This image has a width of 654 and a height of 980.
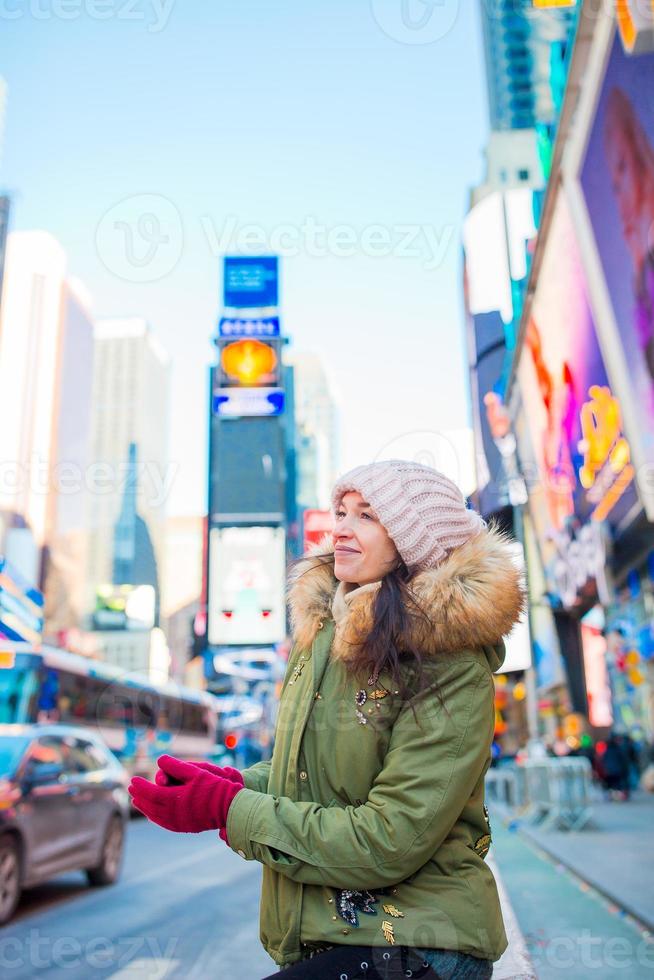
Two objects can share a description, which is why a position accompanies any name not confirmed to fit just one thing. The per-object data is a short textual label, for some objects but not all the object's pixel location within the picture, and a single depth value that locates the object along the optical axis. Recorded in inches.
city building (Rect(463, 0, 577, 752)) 1053.8
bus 613.9
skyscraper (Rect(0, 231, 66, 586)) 4500.5
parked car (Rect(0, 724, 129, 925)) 302.5
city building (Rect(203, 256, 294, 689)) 1515.7
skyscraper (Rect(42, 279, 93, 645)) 4160.9
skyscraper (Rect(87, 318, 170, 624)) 5738.2
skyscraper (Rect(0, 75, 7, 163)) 4692.4
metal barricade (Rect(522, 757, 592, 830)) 562.6
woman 70.5
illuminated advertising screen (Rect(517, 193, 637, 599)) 771.4
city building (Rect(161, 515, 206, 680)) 5890.8
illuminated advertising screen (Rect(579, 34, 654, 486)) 551.8
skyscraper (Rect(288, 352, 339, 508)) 4397.4
